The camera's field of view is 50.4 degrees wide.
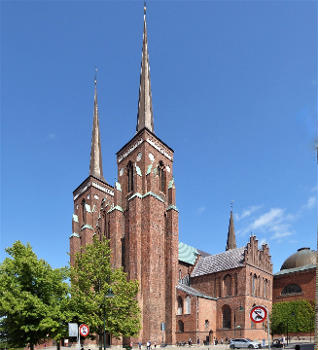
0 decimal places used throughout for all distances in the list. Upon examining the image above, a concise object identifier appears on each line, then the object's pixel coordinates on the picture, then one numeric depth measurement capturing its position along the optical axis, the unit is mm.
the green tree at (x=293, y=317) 50656
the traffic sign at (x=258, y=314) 10102
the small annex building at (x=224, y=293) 44531
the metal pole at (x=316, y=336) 10008
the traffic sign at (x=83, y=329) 17281
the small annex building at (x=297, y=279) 54500
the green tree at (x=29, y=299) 22219
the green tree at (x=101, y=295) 25172
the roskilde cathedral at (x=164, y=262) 42312
